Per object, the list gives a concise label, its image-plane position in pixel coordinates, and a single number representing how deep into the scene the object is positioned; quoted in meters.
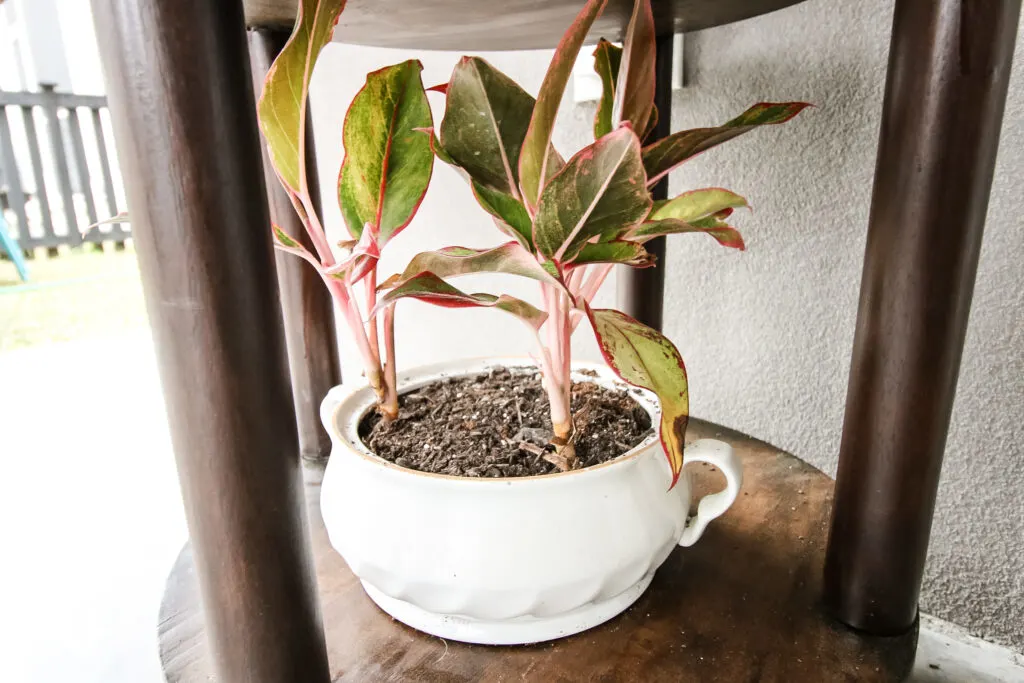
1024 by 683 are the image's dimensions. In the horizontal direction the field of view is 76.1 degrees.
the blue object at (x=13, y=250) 2.95
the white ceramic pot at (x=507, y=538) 0.39
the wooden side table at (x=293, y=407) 0.28
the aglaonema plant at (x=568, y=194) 0.31
